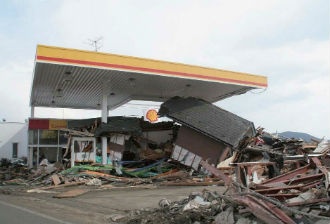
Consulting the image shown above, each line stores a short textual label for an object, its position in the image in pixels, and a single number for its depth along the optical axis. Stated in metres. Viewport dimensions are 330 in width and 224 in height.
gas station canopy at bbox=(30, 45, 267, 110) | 22.52
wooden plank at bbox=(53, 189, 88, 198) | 16.58
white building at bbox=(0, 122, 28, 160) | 49.41
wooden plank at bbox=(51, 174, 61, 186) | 21.20
